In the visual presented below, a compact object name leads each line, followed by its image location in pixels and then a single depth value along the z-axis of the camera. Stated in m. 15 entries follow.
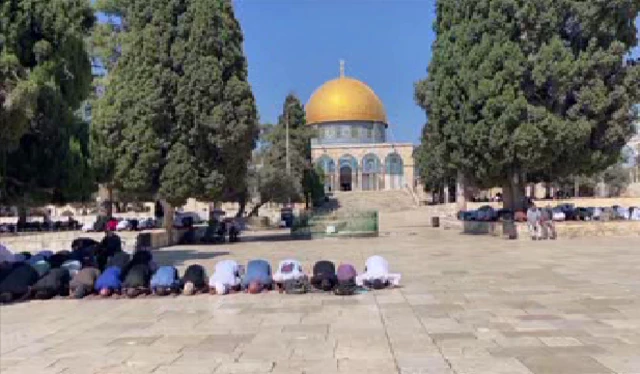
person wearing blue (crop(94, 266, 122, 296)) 11.02
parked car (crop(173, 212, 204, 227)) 31.85
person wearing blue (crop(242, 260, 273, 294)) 11.15
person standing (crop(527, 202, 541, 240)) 21.58
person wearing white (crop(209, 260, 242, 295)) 11.08
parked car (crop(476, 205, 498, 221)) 27.05
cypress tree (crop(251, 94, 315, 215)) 38.59
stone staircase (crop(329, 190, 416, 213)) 58.77
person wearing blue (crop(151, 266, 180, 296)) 10.99
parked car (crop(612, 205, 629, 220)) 25.32
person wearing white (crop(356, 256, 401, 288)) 11.40
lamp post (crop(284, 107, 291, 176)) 41.42
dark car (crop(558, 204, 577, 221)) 25.86
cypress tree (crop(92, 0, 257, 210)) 22.77
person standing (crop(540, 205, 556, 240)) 21.73
